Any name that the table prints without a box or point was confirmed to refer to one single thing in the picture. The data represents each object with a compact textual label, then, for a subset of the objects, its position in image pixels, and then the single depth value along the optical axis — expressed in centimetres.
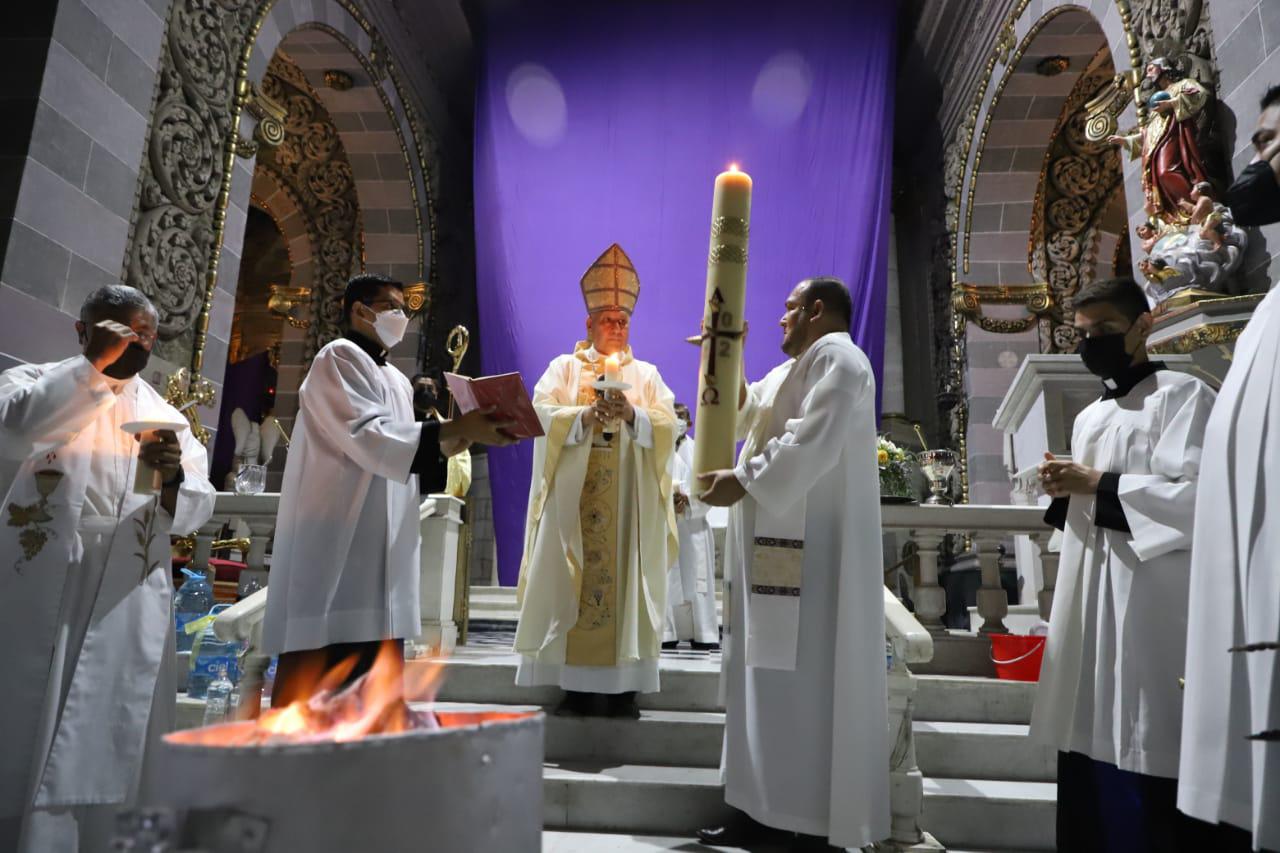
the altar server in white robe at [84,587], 237
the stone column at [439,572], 489
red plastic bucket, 394
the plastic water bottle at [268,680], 396
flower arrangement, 461
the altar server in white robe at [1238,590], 134
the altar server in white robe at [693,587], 586
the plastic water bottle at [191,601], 465
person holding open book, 238
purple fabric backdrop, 830
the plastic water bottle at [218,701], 353
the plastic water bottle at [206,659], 402
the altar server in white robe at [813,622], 250
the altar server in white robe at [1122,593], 224
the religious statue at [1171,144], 462
